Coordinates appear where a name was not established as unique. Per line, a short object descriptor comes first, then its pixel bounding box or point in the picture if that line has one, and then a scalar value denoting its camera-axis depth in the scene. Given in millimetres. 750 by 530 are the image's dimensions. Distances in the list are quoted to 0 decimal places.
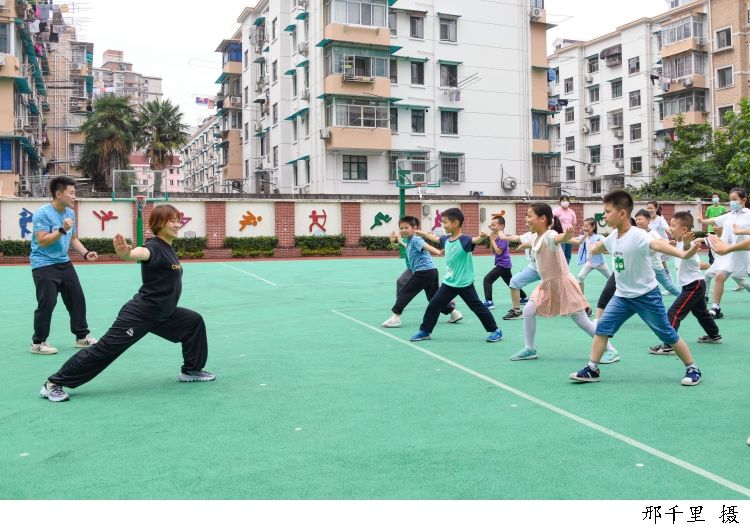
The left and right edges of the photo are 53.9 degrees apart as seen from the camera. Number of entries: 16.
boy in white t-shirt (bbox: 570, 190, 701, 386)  6195
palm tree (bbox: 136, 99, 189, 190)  53438
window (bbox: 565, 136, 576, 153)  57312
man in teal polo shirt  7824
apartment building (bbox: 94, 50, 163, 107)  127312
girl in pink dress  7238
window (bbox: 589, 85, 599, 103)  55781
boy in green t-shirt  8625
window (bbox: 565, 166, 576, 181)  57534
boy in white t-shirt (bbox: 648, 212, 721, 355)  7910
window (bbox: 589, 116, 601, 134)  55531
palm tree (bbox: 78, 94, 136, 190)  46094
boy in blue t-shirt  9945
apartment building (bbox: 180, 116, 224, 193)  71000
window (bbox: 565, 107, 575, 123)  57312
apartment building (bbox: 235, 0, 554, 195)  37531
